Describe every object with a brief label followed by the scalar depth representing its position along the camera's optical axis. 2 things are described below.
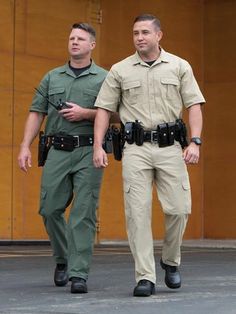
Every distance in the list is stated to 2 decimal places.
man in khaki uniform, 13.52
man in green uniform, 14.39
